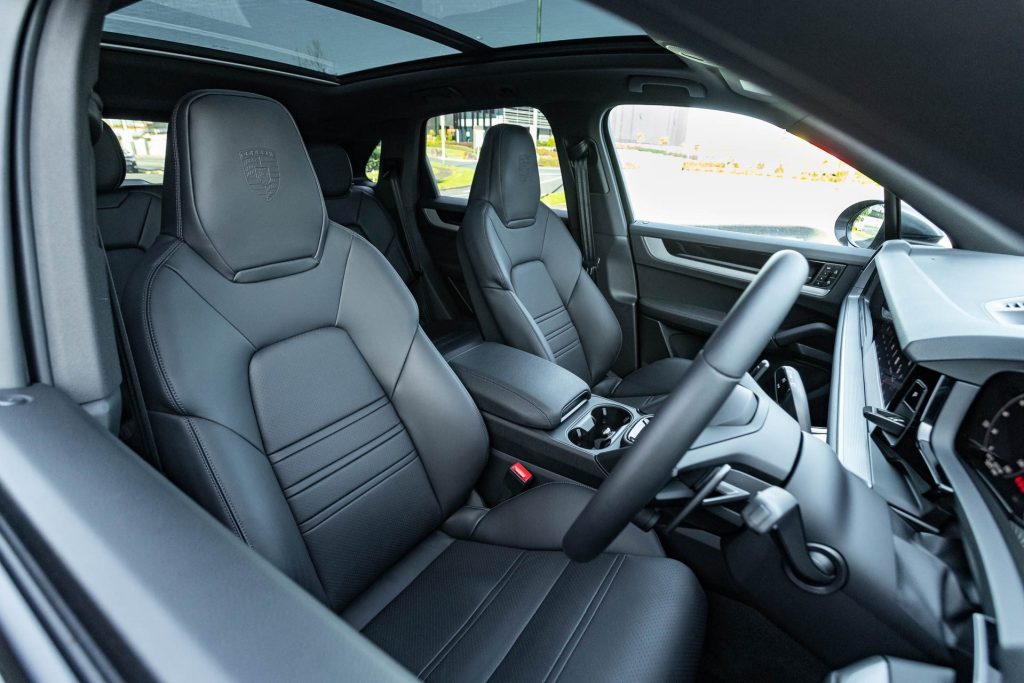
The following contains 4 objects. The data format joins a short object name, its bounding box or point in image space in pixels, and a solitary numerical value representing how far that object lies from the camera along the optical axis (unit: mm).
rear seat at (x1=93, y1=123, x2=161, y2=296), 2150
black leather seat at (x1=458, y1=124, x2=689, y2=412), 2123
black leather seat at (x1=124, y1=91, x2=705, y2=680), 1018
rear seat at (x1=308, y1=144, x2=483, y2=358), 3072
